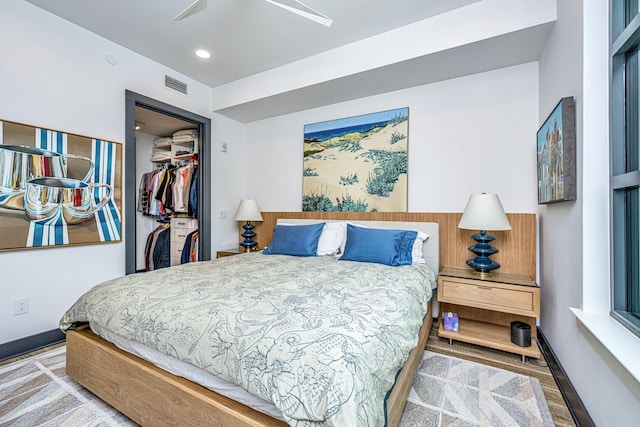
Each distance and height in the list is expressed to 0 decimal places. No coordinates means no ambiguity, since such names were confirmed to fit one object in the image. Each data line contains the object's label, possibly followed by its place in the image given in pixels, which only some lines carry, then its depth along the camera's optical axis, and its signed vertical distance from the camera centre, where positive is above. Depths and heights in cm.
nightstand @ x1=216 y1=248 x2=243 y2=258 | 359 -52
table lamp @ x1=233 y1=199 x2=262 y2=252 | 364 -5
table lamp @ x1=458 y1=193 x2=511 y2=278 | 223 -8
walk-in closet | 362 +32
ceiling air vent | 319 +149
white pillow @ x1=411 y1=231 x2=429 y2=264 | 258 -34
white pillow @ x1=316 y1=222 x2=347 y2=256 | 292 -27
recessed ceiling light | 285 +164
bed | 90 -53
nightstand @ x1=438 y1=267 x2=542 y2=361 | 204 -68
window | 121 +25
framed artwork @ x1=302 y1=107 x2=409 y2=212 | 301 +57
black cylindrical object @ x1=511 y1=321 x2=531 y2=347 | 208 -91
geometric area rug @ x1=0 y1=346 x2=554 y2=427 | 144 -107
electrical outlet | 217 -74
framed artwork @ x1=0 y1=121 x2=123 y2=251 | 212 +20
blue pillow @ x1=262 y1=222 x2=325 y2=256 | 285 -29
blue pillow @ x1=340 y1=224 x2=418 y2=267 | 241 -30
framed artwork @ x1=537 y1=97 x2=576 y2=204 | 158 +37
